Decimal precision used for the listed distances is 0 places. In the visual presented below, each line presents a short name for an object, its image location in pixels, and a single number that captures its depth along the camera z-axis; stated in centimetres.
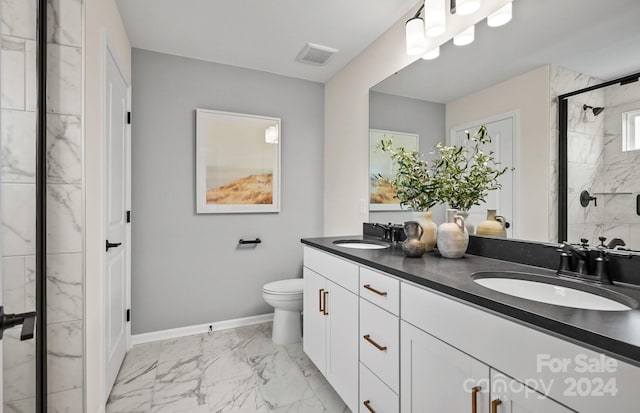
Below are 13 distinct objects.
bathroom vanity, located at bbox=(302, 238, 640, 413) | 69
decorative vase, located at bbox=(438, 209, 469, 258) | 156
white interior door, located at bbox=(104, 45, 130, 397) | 189
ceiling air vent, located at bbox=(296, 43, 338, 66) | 262
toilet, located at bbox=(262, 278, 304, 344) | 259
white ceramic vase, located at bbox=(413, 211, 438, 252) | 174
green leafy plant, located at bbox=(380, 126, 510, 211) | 163
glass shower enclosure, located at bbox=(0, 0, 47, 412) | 94
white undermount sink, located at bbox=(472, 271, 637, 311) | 98
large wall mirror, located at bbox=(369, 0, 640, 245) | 120
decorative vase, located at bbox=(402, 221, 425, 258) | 163
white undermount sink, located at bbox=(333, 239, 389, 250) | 227
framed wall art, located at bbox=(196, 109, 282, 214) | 284
